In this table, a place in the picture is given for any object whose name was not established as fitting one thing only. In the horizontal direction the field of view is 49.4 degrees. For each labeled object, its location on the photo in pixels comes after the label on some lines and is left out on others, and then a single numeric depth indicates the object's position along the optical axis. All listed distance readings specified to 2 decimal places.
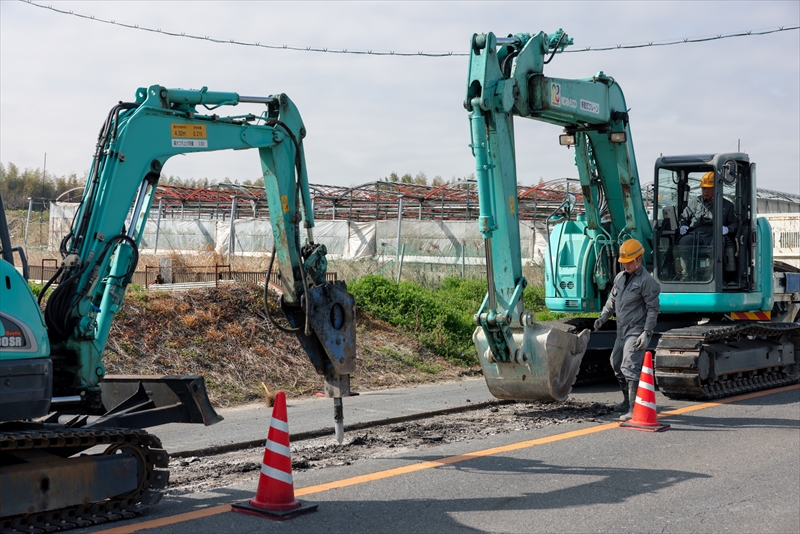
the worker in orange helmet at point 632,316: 10.78
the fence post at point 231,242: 23.25
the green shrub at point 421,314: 16.25
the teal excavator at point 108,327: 5.79
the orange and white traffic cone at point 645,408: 9.95
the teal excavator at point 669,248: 11.70
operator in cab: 12.94
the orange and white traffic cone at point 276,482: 6.29
